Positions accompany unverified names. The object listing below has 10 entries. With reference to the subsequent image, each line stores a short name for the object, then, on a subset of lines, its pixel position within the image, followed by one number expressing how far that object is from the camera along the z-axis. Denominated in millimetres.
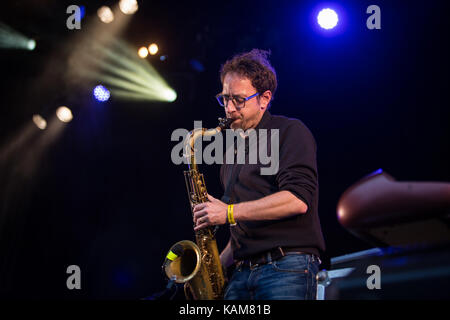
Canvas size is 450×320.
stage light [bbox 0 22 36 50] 4801
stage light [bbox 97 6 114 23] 4883
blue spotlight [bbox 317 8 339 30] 4449
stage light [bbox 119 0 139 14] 4977
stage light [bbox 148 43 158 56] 5160
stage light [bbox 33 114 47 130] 5034
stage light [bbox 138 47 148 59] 5141
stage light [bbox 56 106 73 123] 5113
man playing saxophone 2162
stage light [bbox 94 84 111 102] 5152
